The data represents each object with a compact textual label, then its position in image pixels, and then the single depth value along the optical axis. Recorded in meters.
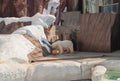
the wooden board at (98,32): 12.18
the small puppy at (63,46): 12.05
